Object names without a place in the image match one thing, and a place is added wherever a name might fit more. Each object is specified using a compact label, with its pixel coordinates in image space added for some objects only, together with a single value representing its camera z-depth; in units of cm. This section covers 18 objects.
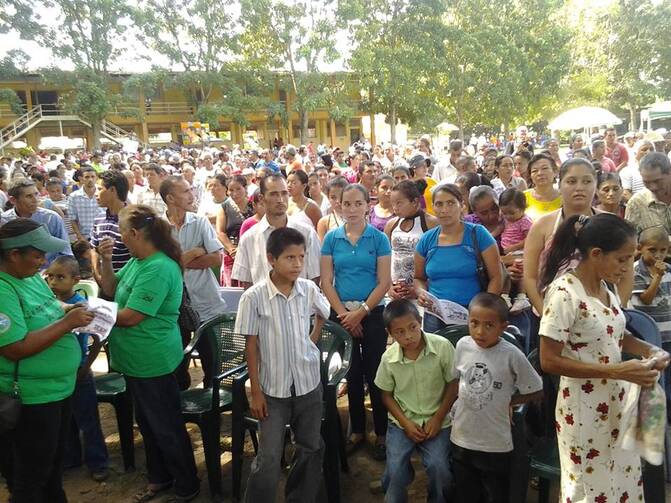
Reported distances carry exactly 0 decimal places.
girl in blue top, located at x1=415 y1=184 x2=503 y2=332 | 324
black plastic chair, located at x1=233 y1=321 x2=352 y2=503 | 298
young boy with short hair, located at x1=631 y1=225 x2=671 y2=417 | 315
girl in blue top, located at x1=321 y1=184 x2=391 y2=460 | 352
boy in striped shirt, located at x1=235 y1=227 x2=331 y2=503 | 266
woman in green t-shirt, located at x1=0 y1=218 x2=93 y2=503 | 252
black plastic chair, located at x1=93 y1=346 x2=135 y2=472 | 349
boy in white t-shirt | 254
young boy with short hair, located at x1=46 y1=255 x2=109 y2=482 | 329
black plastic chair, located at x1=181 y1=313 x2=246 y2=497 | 317
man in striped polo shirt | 415
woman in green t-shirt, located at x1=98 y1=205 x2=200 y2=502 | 292
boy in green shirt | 267
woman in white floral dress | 204
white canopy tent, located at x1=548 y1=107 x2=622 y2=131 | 1778
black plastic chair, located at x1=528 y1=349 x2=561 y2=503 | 249
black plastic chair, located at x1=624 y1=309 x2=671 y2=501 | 243
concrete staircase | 3155
